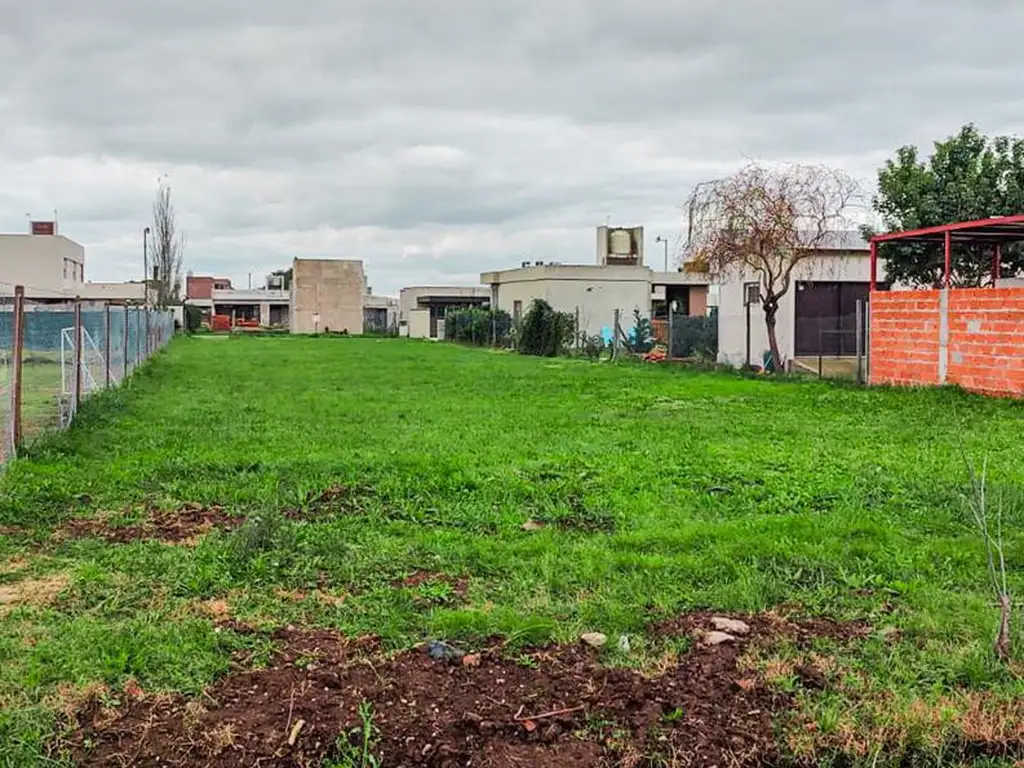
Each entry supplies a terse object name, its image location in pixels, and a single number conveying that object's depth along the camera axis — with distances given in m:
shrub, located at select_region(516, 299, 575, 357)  31.88
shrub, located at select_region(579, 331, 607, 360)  29.51
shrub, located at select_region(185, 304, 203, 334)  61.91
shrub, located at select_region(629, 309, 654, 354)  30.50
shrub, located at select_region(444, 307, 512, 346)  39.59
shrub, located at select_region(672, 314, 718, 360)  26.36
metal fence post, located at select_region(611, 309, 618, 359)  28.56
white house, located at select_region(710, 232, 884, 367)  23.77
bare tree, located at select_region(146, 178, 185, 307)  63.81
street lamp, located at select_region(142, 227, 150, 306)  62.57
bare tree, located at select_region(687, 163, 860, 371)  20.66
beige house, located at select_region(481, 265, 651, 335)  38.84
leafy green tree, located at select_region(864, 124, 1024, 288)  21.02
